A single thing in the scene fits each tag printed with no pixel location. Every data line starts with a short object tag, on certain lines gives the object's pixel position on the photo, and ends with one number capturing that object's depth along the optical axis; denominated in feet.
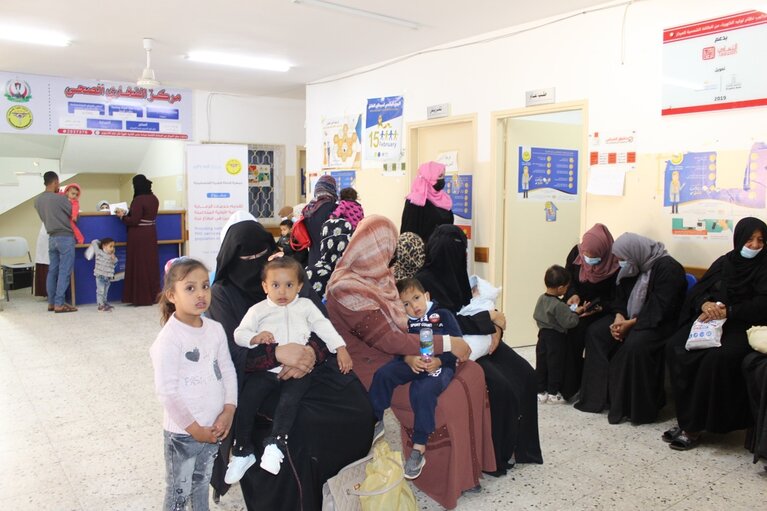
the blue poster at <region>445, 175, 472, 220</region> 18.81
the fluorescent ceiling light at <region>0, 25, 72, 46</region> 18.29
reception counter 25.30
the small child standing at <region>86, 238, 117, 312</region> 24.56
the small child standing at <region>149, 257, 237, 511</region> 6.93
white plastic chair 27.17
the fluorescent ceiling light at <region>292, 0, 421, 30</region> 15.25
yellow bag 7.70
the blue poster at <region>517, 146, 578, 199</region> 18.15
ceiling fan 20.57
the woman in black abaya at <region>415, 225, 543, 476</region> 9.86
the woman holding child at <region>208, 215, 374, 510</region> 7.85
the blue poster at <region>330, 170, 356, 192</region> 23.81
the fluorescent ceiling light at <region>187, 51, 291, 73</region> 21.33
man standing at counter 23.43
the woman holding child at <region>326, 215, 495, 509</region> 8.86
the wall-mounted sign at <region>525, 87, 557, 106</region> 16.15
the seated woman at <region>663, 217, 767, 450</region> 10.93
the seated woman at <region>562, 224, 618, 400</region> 13.65
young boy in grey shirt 13.28
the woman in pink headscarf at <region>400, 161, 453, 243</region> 18.03
